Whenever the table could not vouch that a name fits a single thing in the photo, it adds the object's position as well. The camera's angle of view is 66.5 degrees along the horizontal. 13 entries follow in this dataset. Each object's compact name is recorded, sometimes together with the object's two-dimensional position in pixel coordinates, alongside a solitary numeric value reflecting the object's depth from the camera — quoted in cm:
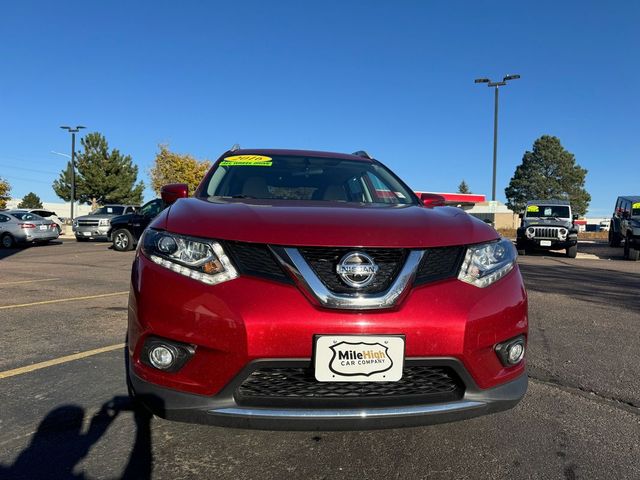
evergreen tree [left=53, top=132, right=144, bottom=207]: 5112
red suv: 189
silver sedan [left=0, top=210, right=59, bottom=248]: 1745
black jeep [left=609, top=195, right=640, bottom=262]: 1458
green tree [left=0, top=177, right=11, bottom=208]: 4528
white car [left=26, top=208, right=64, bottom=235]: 2214
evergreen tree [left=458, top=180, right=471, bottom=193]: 10664
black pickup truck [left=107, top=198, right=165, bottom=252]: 1583
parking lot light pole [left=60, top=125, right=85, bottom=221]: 3675
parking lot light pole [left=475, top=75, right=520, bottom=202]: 2277
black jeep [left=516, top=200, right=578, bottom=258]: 1606
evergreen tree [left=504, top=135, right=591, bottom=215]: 6050
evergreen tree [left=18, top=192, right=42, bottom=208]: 5859
